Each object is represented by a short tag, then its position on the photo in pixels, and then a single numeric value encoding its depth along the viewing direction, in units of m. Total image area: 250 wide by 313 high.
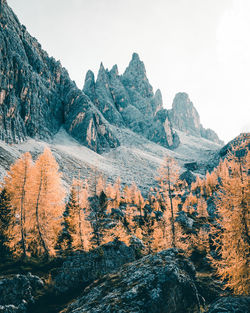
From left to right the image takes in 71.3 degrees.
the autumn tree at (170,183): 17.47
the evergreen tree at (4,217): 18.81
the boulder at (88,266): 14.21
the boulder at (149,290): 8.12
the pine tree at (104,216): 22.16
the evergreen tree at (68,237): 20.06
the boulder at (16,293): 11.71
